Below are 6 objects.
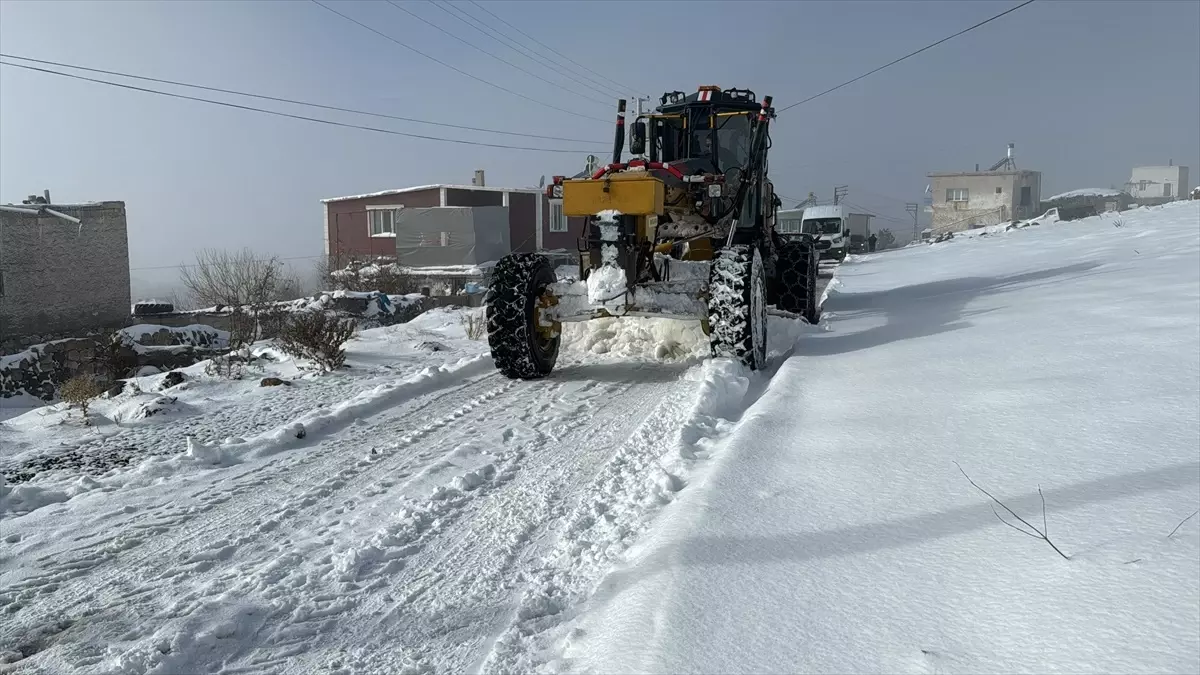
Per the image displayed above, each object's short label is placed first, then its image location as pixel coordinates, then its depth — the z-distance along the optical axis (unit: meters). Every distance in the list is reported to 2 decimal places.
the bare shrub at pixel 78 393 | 6.34
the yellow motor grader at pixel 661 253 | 6.86
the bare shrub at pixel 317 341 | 8.15
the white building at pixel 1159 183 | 73.81
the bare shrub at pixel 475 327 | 10.70
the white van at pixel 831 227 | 32.56
